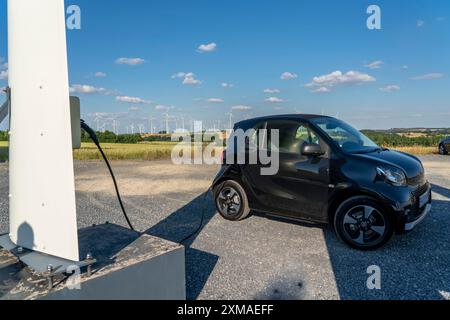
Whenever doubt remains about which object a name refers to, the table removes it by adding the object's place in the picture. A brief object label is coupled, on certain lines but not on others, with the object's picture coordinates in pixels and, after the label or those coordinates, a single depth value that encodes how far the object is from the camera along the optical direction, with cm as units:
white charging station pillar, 226
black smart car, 404
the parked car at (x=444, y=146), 2017
